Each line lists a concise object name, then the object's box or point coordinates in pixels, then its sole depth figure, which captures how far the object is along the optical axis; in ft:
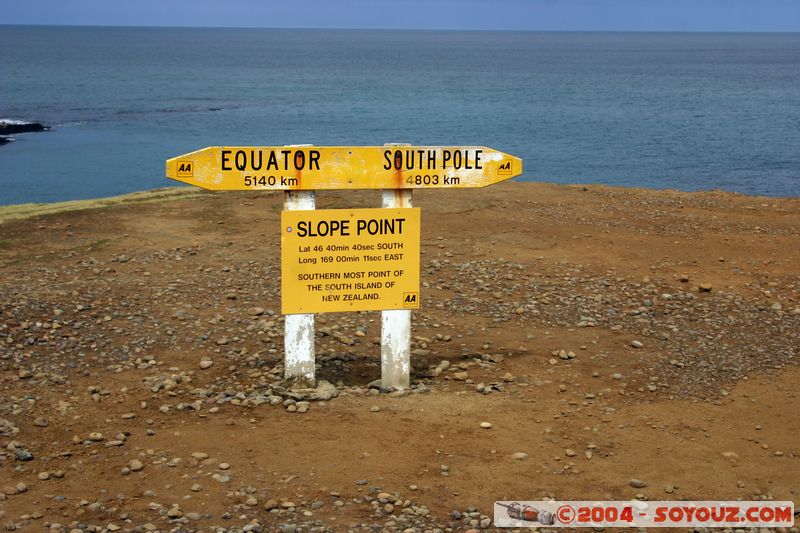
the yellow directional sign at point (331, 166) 27.40
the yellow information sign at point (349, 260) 28.45
